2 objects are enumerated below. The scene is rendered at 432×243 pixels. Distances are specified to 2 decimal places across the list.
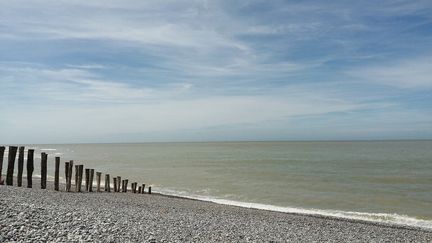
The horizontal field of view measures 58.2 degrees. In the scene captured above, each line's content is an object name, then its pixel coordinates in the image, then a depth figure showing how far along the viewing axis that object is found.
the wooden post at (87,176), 21.64
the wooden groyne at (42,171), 17.52
